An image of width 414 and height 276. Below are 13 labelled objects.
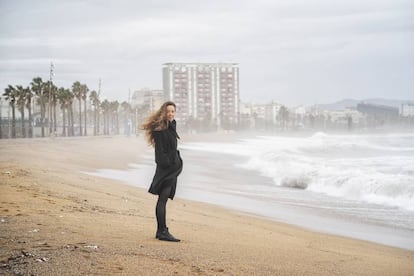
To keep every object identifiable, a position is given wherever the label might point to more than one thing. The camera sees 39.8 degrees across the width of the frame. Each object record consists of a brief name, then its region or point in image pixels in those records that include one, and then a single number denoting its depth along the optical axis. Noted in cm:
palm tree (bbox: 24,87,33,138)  6736
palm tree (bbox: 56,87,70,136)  7850
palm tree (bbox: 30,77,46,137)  7062
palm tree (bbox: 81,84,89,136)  8956
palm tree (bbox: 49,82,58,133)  7456
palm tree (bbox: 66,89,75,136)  7981
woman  642
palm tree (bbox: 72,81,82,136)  8770
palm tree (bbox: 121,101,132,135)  13660
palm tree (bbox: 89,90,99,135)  10306
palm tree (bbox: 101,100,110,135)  12044
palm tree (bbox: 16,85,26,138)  6688
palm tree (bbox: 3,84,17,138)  6419
